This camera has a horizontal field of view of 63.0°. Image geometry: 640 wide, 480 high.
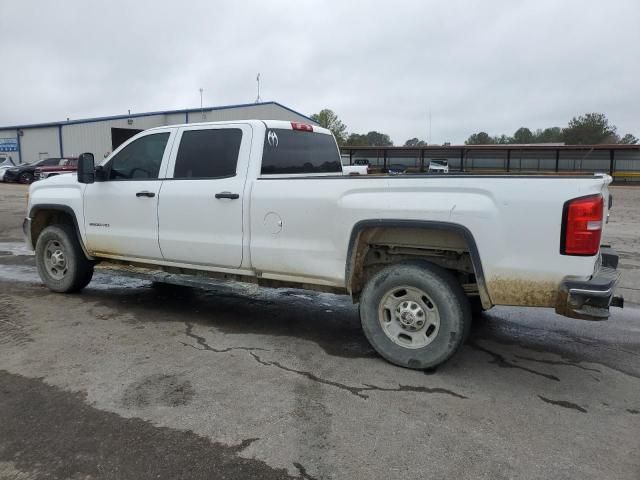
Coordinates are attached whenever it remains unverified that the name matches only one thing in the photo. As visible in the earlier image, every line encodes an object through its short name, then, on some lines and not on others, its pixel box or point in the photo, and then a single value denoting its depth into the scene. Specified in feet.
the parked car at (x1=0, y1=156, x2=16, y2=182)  110.63
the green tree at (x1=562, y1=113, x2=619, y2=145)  229.25
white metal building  122.51
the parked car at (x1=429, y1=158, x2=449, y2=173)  104.57
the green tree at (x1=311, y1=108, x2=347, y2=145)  226.17
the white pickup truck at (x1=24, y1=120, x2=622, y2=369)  11.98
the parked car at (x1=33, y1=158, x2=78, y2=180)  93.51
